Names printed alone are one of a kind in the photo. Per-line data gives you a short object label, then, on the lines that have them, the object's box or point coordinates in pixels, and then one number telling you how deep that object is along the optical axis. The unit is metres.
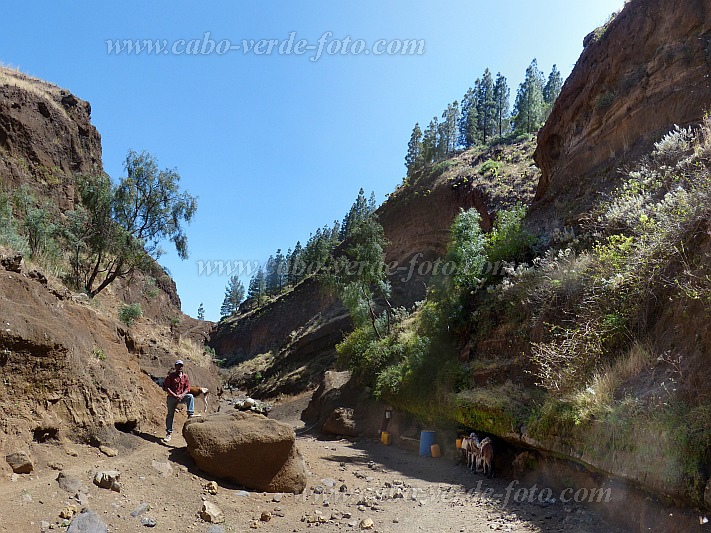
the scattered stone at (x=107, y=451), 6.80
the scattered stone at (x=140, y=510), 5.72
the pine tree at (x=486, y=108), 65.81
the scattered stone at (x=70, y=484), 5.48
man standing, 8.78
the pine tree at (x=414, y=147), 66.38
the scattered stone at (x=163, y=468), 6.96
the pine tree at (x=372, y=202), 77.62
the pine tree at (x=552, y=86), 61.72
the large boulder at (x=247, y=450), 7.61
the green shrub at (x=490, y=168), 41.09
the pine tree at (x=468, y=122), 64.75
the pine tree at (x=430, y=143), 58.93
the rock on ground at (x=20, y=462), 5.38
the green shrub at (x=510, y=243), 15.16
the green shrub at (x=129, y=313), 18.19
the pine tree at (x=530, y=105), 56.16
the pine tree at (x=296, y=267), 82.25
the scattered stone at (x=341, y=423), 19.53
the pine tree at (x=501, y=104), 65.81
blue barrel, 14.15
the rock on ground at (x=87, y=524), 4.97
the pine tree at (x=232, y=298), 113.06
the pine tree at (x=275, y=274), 95.19
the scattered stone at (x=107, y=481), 5.89
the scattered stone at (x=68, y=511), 5.07
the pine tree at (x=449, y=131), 63.27
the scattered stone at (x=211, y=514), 6.25
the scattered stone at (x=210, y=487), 7.01
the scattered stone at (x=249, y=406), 8.89
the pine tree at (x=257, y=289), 93.94
